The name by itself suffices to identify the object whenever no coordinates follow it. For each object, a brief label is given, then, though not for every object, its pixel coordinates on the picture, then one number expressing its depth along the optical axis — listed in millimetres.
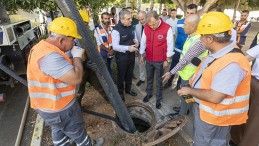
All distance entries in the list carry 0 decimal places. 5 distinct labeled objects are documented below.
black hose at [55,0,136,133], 2121
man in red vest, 3598
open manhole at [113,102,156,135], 3709
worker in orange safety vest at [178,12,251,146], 1722
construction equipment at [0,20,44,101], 3909
